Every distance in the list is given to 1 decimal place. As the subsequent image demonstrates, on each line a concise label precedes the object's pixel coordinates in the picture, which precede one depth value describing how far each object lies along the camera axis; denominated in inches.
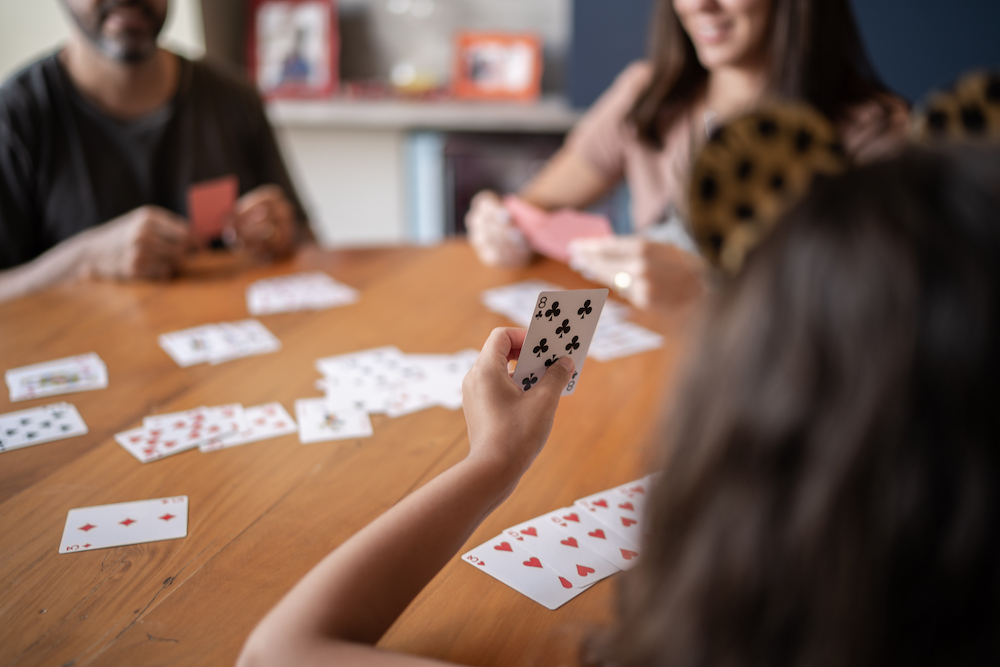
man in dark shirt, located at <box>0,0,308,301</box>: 73.3
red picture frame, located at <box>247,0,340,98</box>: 158.2
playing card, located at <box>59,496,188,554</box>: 35.0
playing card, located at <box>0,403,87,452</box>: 44.3
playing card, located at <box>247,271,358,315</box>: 67.7
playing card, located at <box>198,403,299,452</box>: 44.1
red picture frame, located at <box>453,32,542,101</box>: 155.6
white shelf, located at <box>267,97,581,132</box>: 147.6
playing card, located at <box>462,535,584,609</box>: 31.8
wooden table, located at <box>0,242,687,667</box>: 29.4
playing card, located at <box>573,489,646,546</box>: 36.4
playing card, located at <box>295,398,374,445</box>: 45.1
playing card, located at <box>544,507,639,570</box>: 34.4
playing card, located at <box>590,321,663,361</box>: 58.5
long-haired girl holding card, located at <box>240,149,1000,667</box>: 16.2
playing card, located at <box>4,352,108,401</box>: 50.9
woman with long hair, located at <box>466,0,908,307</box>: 62.6
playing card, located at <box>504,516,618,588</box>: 33.2
